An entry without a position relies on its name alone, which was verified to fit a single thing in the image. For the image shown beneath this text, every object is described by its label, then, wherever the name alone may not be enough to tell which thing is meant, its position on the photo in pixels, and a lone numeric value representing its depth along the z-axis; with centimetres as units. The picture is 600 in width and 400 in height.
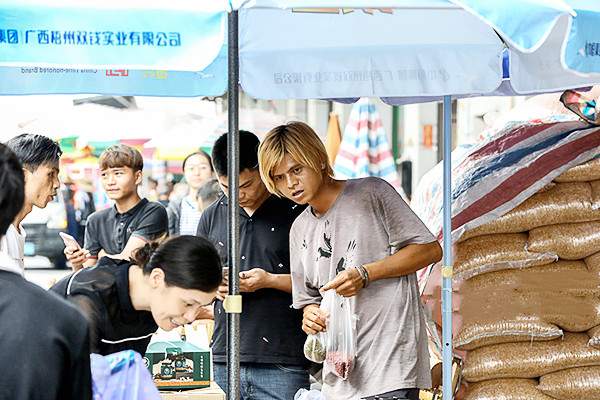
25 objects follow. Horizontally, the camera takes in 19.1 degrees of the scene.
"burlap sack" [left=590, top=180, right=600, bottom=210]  908
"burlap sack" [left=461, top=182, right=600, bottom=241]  906
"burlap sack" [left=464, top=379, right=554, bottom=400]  899
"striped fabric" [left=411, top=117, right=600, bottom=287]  907
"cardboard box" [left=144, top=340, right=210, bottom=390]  736
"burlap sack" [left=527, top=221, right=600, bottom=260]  904
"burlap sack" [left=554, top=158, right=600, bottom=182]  913
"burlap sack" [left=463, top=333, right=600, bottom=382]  902
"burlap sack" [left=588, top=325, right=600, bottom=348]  903
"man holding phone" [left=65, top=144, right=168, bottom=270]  998
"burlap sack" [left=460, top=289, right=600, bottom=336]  908
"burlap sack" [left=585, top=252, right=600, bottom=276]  910
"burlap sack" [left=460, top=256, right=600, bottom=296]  910
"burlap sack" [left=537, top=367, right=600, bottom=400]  899
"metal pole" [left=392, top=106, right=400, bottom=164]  3452
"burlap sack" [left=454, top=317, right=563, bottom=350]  904
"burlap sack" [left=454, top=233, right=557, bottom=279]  908
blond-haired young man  729
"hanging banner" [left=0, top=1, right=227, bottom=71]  591
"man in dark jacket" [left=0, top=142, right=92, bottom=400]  415
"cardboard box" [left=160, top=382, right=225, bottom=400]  715
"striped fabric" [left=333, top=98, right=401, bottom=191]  1849
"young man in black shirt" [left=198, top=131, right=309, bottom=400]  800
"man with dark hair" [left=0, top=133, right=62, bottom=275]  734
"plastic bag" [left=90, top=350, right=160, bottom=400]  512
